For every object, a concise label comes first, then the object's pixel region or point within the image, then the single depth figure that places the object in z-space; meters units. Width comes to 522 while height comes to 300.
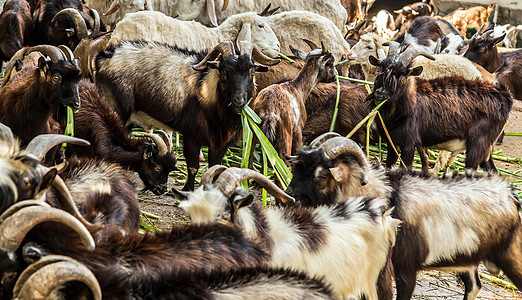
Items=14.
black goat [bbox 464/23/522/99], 12.28
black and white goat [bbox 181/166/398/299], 4.27
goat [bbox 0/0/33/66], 10.11
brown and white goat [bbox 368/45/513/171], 7.70
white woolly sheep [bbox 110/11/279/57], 9.19
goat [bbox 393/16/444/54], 13.97
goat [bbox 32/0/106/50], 9.88
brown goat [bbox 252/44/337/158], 7.24
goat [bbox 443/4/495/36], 21.59
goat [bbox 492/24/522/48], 19.22
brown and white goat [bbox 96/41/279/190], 7.21
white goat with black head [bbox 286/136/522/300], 5.11
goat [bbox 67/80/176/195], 6.55
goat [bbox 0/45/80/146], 5.93
